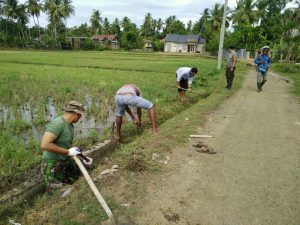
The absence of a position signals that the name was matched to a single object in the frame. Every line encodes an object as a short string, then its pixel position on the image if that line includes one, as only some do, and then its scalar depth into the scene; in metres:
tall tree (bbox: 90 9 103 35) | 62.42
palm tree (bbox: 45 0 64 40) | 49.97
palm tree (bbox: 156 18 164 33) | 71.61
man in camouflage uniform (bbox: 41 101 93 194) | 3.29
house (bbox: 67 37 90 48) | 54.89
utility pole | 15.86
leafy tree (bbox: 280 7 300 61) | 19.91
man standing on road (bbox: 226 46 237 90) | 9.91
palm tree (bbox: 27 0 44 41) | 49.97
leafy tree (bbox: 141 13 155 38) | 67.21
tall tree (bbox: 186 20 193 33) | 74.75
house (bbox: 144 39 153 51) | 62.27
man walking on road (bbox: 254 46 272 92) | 9.96
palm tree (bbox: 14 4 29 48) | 49.56
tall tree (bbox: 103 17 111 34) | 67.05
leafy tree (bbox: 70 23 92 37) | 67.54
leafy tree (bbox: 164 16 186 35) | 67.81
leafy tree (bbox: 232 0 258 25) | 38.97
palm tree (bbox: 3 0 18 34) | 48.84
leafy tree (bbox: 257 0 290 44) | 36.84
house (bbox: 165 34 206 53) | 56.50
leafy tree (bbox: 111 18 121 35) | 65.00
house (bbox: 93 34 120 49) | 58.07
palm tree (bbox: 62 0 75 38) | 51.06
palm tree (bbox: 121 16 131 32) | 61.77
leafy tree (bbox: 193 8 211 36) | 58.02
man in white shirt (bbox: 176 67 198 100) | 7.99
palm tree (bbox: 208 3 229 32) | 49.28
